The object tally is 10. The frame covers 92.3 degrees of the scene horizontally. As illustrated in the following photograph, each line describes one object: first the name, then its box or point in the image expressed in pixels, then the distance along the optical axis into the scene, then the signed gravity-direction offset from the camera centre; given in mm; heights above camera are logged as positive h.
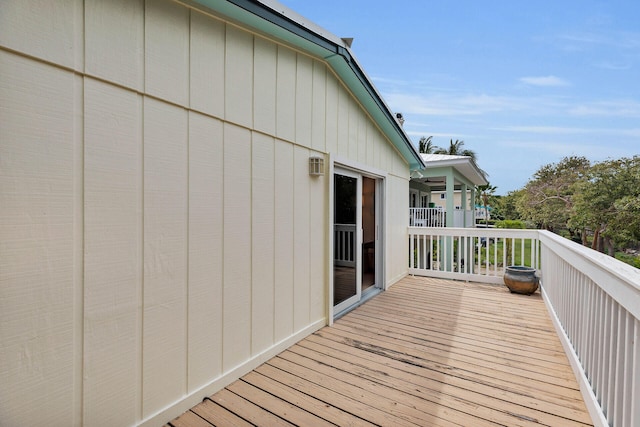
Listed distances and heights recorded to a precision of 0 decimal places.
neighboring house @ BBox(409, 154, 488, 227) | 8484 +875
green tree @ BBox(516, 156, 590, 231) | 17139 +1087
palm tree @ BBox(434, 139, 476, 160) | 29781 +5932
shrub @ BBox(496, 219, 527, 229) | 21708 -992
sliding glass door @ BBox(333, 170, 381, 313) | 4164 -411
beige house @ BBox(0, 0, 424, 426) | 1370 +56
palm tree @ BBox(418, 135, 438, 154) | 29062 +6254
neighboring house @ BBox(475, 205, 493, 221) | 31775 -171
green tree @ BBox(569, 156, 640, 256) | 11867 +423
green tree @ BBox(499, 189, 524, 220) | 28664 +430
